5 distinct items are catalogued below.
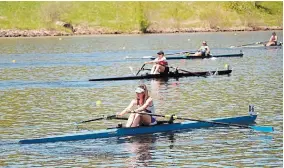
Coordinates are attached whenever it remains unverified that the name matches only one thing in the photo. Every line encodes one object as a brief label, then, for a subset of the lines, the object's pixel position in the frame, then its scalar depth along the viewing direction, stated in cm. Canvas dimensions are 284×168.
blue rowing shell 2480
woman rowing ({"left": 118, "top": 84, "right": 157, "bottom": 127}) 2536
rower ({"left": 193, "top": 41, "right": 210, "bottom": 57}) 6292
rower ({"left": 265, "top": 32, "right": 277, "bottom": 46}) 7869
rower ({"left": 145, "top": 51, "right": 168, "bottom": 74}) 4503
